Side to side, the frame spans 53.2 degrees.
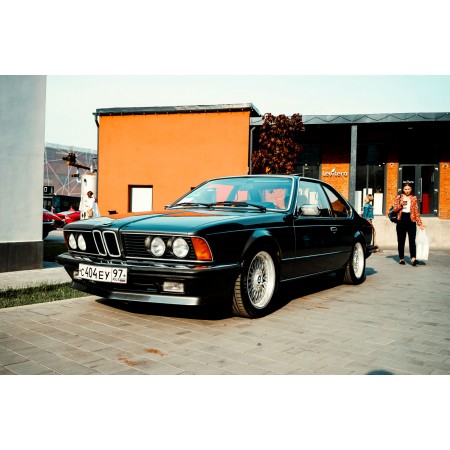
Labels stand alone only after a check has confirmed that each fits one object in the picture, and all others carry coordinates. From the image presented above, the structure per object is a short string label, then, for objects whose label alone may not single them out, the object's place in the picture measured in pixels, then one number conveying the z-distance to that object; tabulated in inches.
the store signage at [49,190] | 1525.6
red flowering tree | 619.8
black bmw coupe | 150.1
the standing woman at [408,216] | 380.2
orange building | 692.1
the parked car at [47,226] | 539.8
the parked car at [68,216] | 1043.7
